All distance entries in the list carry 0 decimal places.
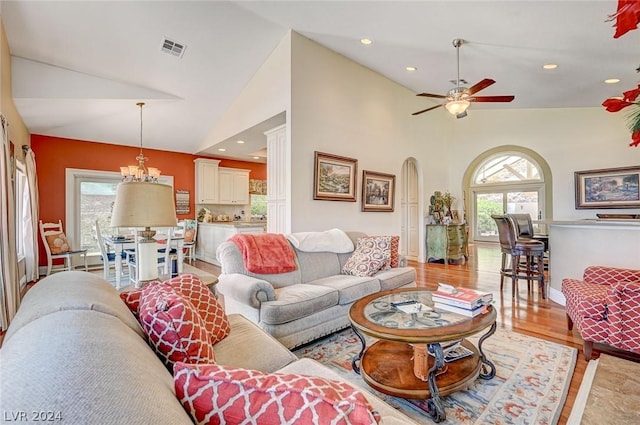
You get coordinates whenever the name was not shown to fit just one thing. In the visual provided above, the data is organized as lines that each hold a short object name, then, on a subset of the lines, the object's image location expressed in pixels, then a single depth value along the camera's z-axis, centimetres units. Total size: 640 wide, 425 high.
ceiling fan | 370
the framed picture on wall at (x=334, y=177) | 449
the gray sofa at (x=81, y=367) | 49
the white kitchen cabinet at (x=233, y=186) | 787
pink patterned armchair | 215
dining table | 442
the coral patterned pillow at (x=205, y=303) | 165
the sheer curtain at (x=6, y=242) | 302
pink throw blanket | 302
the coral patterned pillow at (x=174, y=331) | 120
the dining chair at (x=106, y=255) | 463
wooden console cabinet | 639
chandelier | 569
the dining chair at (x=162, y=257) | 468
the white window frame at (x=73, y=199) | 588
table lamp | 179
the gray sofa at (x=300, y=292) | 246
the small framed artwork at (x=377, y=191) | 525
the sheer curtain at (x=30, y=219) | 471
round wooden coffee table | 175
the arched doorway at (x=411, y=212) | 691
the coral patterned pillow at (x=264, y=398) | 67
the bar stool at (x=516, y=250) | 396
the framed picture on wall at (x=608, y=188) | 592
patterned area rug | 178
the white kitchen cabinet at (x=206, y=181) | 744
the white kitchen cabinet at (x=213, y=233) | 616
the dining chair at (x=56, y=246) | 521
